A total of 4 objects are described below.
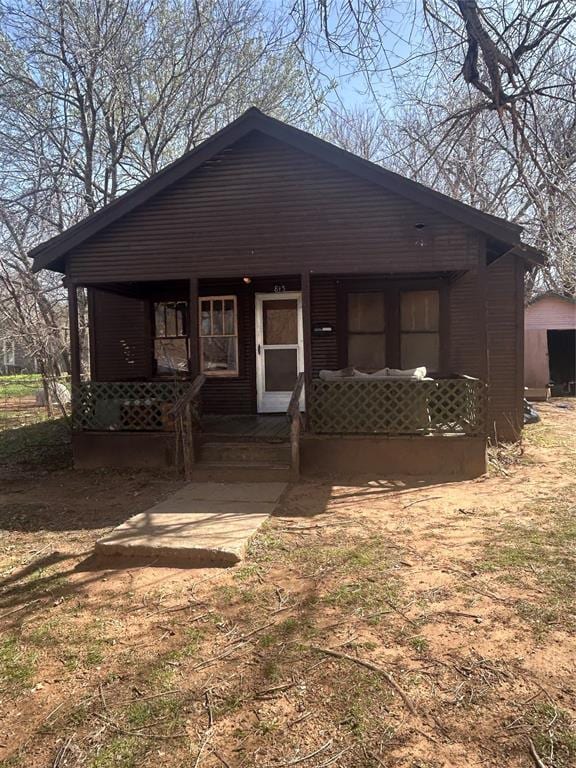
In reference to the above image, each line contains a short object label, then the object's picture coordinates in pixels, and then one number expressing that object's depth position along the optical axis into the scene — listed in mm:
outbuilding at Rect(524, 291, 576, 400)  18375
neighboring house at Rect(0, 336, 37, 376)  48531
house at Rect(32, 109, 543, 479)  7770
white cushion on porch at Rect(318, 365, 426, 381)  7947
